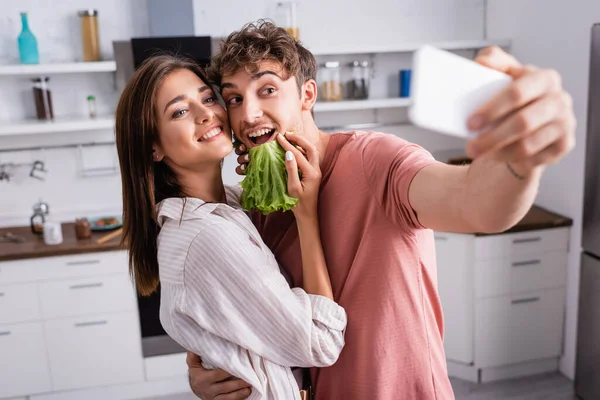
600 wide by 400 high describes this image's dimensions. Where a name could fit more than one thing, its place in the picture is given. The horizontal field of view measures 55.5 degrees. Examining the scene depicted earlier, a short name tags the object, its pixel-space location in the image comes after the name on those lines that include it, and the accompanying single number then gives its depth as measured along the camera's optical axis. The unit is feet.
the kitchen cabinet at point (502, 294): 10.78
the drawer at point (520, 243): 10.69
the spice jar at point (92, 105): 11.74
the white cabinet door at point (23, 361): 10.69
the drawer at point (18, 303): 10.53
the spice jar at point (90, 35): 11.44
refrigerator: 9.15
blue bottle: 11.12
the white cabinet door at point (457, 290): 10.82
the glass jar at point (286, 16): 12.03
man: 3.13
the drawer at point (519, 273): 10.80
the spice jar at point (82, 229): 11.09
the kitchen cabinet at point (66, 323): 10.59
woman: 4.06
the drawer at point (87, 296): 10.69
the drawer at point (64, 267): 10.48
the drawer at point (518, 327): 10.96
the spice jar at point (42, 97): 11.55
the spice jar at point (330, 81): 12.32
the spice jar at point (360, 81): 12.46
